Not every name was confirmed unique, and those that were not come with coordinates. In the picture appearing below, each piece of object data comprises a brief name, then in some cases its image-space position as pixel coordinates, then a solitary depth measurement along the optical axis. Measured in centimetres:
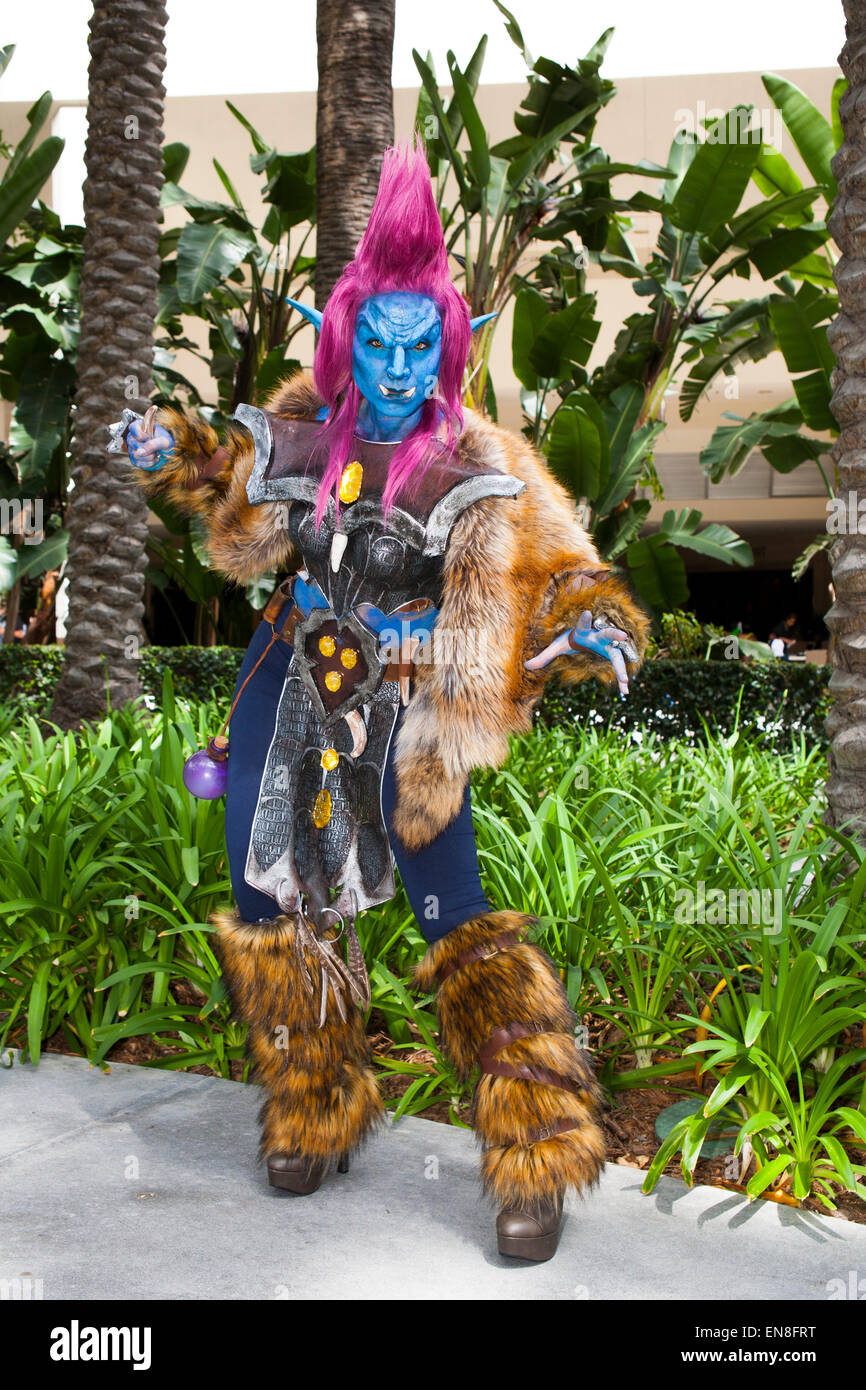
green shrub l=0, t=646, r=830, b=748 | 770
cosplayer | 215
